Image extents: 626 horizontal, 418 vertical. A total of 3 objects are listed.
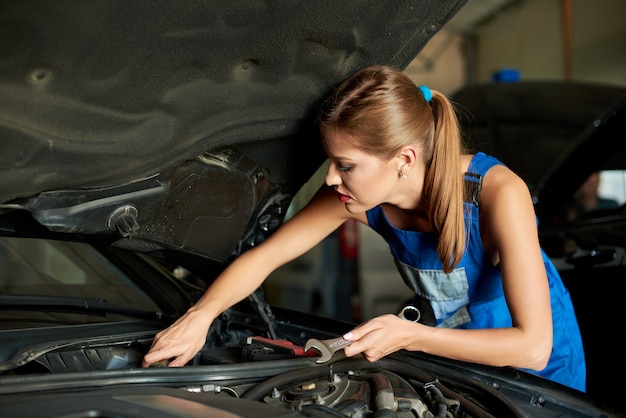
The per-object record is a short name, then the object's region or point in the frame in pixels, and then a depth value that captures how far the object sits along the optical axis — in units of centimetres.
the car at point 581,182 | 227
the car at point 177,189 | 114
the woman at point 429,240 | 147
